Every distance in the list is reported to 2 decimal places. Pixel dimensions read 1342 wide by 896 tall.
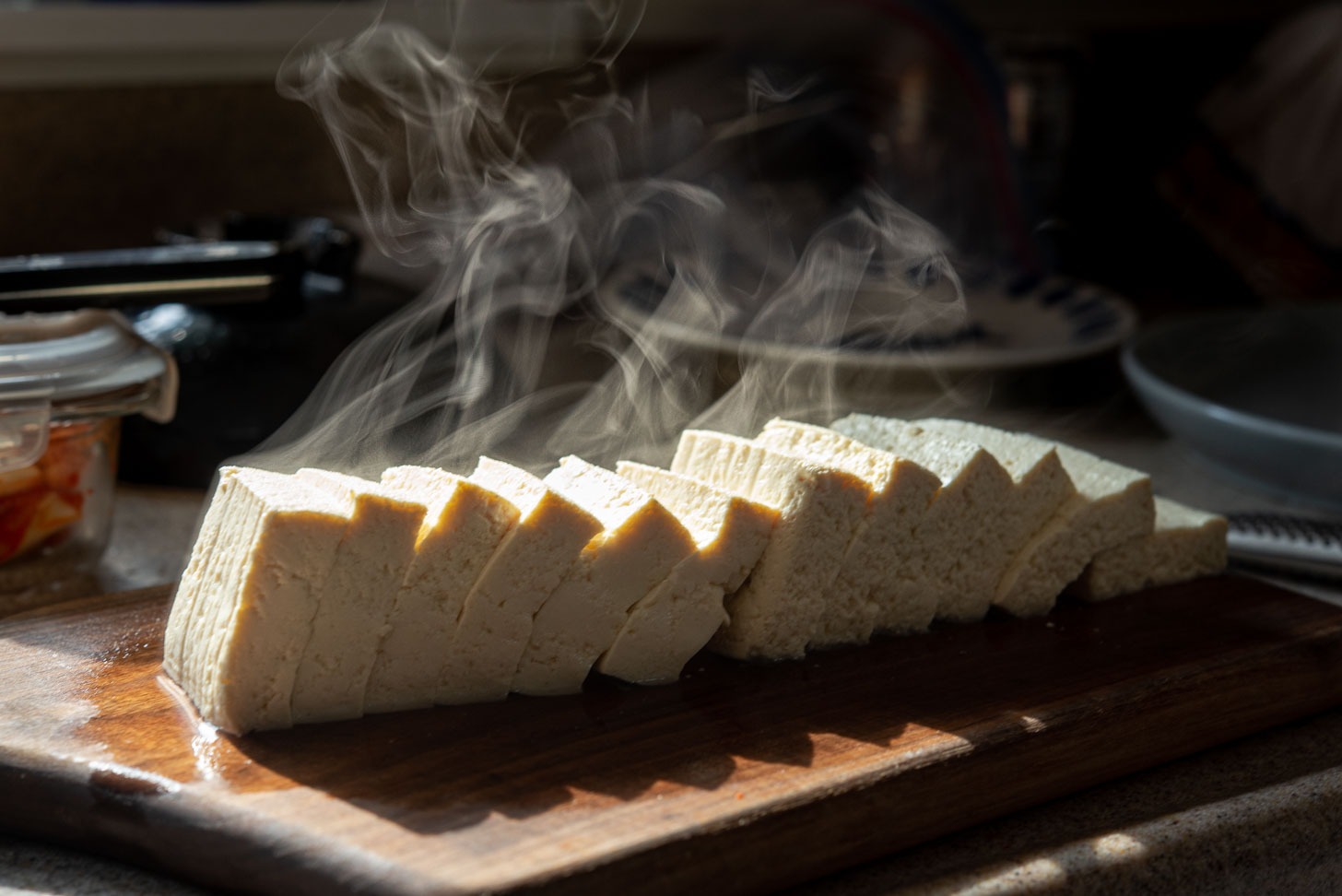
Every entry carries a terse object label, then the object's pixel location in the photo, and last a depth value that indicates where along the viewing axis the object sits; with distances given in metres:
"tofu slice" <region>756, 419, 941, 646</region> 1.22
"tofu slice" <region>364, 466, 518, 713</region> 1.17
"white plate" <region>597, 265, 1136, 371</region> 1.51
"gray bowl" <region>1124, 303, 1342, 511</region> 1.43
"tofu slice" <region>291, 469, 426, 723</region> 1.15
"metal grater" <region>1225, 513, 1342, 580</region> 1.33
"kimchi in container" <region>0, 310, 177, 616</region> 1.25
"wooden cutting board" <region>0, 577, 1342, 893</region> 1.10
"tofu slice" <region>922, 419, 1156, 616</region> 1.27
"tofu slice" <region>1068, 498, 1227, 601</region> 1.29
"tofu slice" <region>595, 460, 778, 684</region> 1.20
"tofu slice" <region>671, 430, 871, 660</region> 1.21
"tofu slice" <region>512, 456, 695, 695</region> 1.19
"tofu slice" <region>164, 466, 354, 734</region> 1.14
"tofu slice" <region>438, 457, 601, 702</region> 1.17
